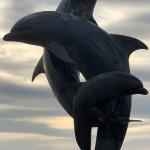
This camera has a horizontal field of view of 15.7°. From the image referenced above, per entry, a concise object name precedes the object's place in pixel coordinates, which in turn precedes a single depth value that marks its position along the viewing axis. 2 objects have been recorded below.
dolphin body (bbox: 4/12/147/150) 16.95
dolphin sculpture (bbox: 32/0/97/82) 19.31
